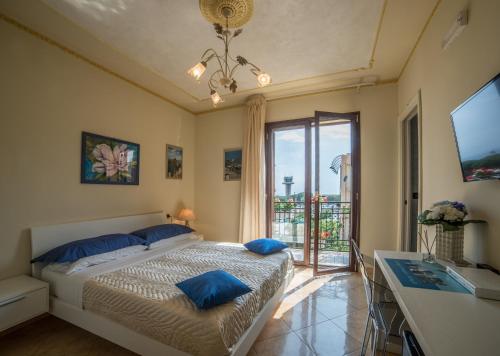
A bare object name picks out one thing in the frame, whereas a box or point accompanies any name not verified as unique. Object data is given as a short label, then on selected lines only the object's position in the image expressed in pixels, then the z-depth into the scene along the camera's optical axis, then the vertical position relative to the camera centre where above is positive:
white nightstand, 1.69 -0.95
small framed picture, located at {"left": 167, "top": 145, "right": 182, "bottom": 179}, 3.82 +0.41
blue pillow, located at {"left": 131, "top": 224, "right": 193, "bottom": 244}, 2.80 -0.64
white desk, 0.70 -0.51
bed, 1.33 -0.82
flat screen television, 1.07 +0.30
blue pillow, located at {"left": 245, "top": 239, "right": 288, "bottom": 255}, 2.52 -0.72
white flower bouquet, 1.35 -0.18
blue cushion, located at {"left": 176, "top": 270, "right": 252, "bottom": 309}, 1.37 -0.70
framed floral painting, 2.62 +0.31
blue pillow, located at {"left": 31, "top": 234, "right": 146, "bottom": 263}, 2.02 -0.64
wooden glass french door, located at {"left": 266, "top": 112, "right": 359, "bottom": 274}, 3.34 -0.01
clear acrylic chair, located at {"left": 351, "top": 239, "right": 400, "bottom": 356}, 1.28 -0.86
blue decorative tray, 1.13 -0.51
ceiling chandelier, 1.78 +1.46
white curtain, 3.68 +0.18
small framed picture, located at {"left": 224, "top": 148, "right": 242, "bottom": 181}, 4.04 +0.40
